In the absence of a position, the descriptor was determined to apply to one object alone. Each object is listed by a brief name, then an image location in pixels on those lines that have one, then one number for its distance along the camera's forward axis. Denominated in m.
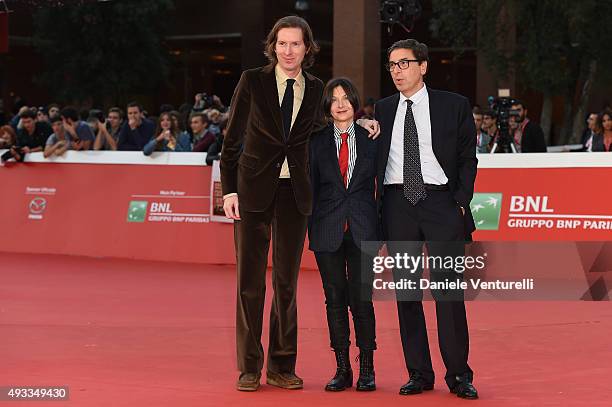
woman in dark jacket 7.00
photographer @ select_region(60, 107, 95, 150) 17.16
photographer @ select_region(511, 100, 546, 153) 14.90
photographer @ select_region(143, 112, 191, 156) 15.82
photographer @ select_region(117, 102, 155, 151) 16.73
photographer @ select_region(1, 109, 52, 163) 17.75
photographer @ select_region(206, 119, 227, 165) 15.07
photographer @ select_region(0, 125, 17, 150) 18.20
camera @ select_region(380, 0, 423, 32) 20.73
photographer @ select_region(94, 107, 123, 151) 17.05
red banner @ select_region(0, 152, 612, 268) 13.20
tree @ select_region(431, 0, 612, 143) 23.64
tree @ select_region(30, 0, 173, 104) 33.50
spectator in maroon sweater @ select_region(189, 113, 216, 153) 15.77
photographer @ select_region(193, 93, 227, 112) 17.95
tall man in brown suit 6.94
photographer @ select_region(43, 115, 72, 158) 16.50
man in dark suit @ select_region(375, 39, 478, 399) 6.80
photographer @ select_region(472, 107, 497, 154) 16.03
